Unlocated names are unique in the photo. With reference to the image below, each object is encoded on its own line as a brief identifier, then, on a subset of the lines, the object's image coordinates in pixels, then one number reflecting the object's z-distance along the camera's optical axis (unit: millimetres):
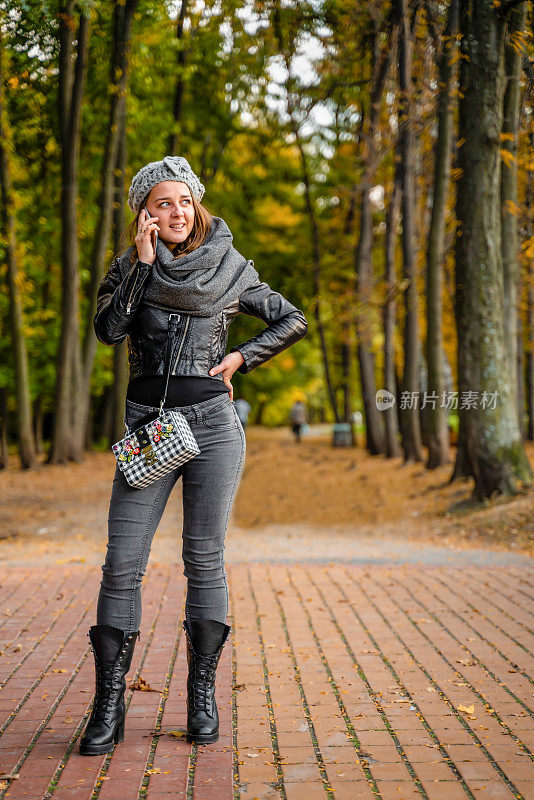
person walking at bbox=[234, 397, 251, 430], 22495
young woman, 3527
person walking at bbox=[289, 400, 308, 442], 33281
